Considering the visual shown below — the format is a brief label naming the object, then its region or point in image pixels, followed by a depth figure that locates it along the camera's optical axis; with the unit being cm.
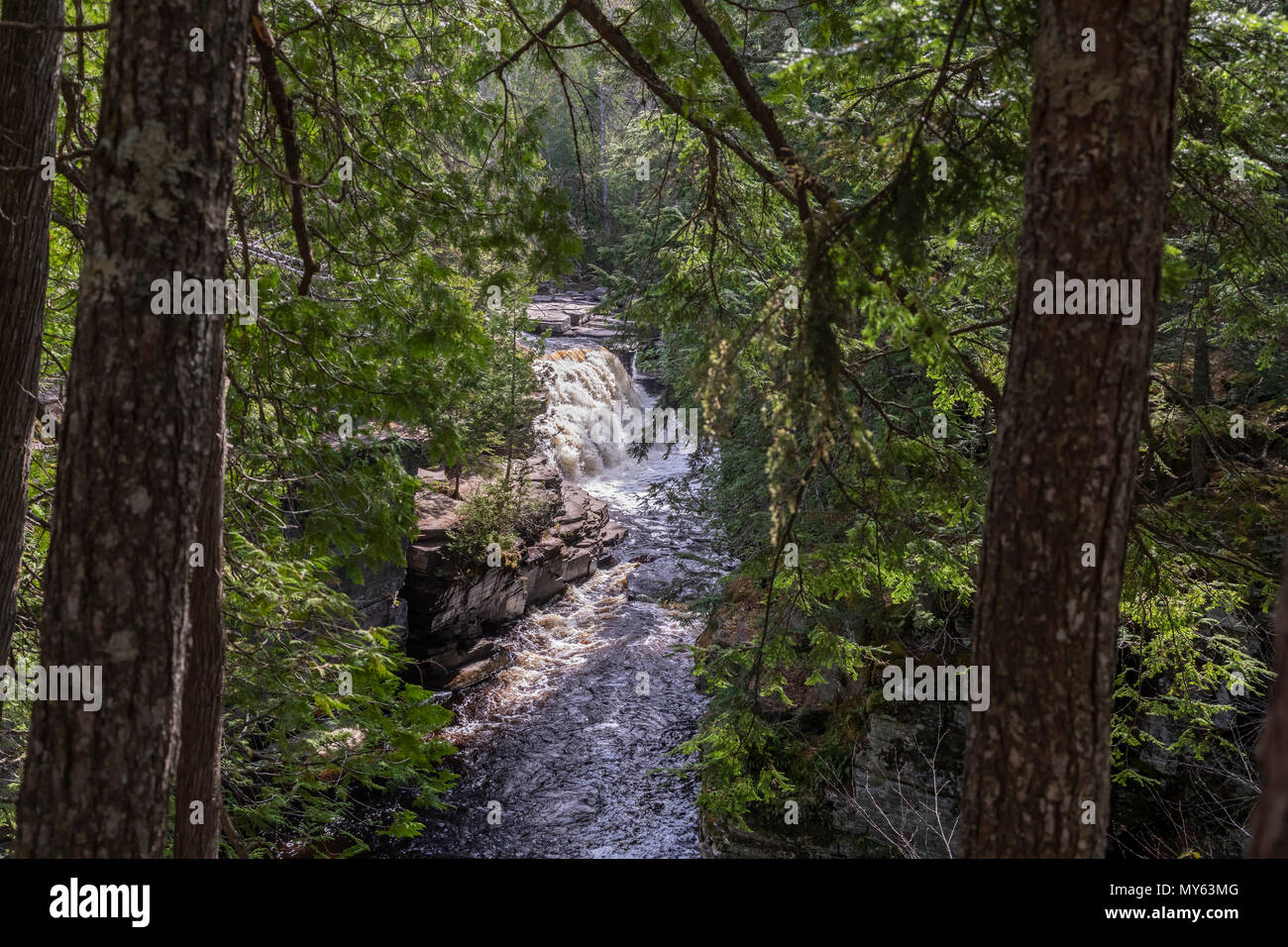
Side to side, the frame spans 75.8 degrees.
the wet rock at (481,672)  1309
